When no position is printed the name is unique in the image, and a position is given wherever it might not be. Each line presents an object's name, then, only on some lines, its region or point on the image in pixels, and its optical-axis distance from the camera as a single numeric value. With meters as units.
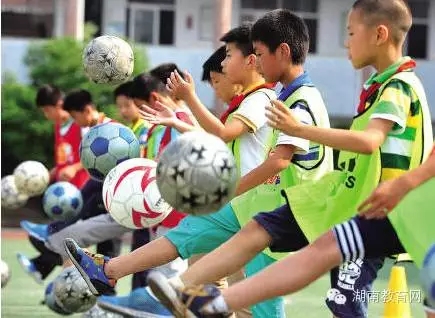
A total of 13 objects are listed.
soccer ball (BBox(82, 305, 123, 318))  15.61
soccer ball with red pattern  13.91
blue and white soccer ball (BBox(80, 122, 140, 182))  14.74
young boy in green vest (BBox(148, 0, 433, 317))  10.10
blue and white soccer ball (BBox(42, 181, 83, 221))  19.13
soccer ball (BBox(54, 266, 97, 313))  15.89
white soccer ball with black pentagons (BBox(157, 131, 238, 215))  10.06
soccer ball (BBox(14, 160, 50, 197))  21.89
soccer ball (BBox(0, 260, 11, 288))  18.12
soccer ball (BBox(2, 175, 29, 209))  22.22
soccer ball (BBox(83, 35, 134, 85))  13.71
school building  54.80
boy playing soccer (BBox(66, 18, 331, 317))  11.86
